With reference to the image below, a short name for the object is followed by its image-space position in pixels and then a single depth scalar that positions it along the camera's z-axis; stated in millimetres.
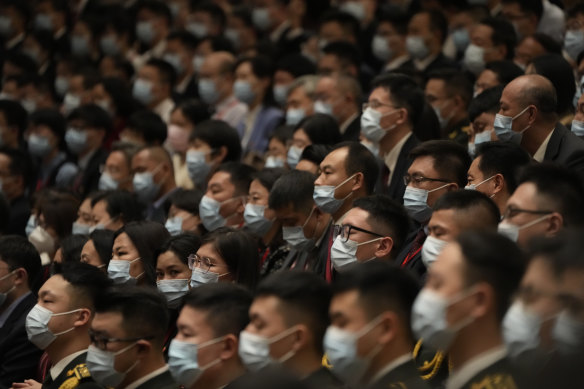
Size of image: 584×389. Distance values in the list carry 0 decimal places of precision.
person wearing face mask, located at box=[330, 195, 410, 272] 9961
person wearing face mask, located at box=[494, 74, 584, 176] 11195
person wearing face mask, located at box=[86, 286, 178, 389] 9211
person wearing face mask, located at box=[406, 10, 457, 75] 17578
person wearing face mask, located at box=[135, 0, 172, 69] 22656
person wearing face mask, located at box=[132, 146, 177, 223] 15086
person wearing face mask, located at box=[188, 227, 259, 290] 10531
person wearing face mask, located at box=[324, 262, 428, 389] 7187
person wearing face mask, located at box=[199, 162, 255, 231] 12883
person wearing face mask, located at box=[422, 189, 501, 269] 8781
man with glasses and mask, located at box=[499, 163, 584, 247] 8008
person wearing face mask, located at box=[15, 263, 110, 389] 10461
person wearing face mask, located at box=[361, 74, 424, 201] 12953
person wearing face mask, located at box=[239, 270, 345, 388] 7699
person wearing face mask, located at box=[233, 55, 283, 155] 17281
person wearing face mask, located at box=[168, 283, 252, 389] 8312
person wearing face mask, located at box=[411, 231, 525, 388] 6820
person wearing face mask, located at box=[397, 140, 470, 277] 10680
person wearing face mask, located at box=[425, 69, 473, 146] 14250
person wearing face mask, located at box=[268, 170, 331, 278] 11695
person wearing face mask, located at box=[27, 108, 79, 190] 17797
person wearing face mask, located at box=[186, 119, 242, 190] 15023
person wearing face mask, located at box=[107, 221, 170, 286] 11531
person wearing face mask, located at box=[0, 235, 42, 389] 11617
